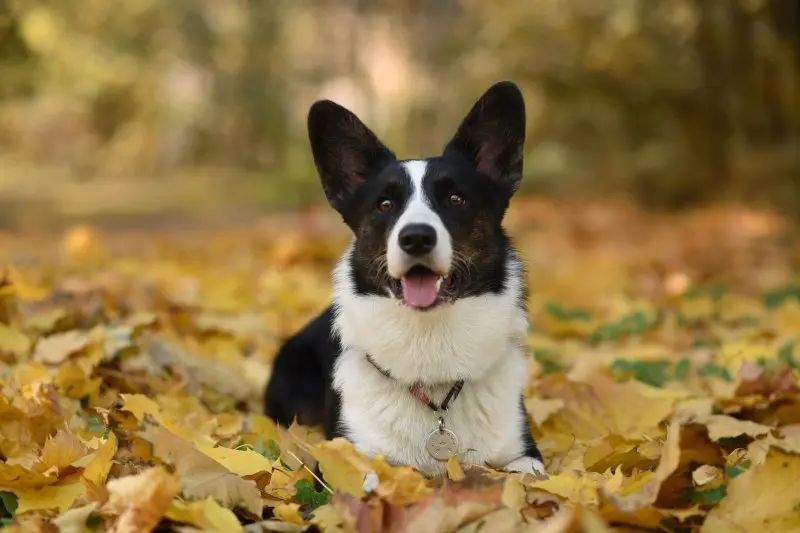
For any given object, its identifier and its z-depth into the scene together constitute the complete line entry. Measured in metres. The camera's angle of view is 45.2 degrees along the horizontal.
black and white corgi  3.20
